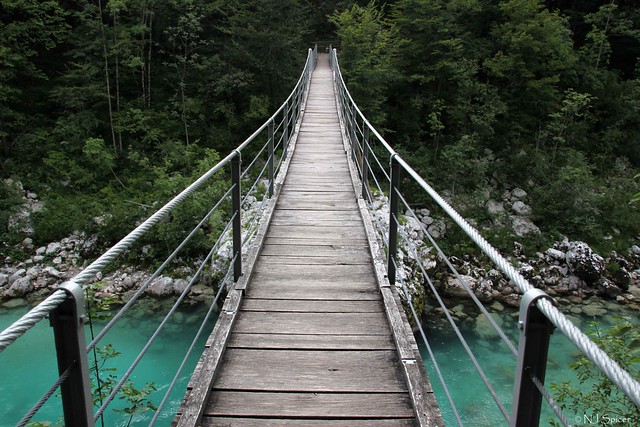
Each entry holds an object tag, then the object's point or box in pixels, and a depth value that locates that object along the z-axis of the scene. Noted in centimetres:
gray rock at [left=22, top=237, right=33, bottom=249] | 1277
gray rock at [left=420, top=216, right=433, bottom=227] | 1460
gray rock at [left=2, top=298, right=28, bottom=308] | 1057
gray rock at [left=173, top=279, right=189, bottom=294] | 1138
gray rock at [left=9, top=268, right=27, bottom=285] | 1145
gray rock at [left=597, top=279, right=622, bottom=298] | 1202
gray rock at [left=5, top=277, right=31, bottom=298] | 1104
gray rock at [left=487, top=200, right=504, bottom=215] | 1514
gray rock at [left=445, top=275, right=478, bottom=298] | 1162
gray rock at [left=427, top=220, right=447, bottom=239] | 1428
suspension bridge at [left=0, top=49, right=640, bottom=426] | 121
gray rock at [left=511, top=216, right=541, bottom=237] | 1452
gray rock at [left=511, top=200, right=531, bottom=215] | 1541
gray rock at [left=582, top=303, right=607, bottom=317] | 1107
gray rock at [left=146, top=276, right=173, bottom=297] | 1119
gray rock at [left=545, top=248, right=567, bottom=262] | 1339
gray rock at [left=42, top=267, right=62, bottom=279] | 1172
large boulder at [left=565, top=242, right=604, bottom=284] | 1241
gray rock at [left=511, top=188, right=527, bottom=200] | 1603
